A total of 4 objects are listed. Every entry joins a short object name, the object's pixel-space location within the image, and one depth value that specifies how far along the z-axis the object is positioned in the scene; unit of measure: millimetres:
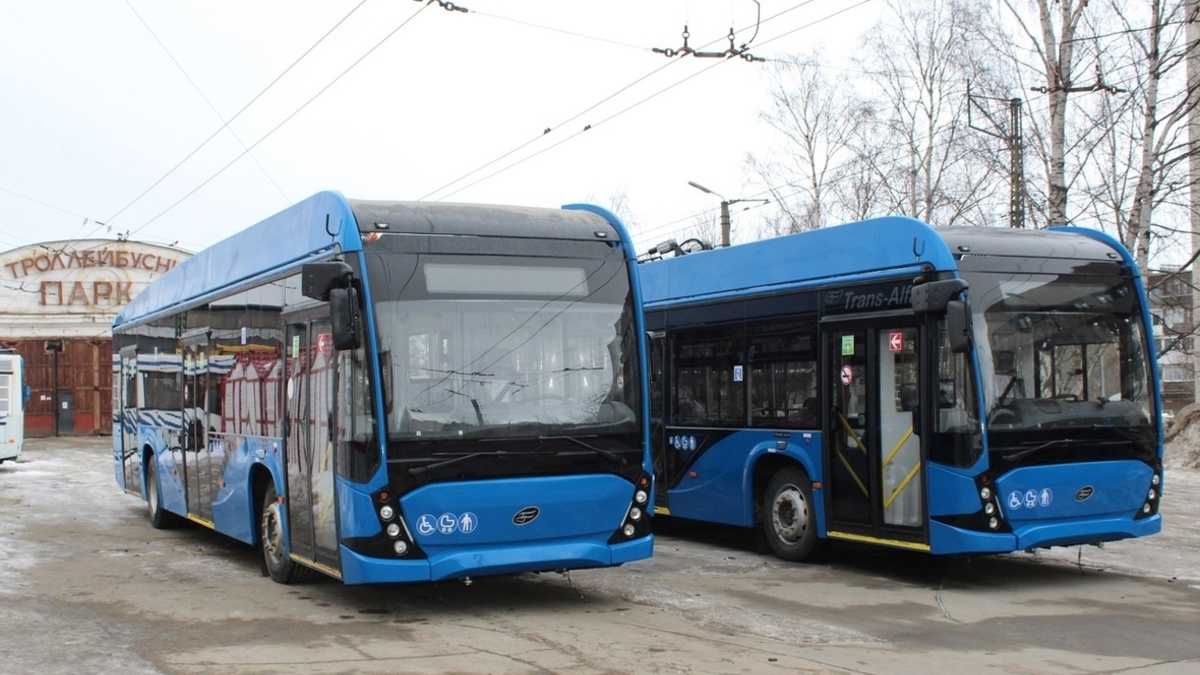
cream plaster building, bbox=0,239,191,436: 43906
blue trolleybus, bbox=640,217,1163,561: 10367
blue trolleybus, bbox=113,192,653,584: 8758
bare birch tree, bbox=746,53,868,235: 39344
